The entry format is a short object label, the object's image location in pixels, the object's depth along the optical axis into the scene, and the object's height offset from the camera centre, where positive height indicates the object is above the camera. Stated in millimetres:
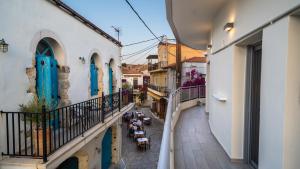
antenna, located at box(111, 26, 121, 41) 9166 +3204
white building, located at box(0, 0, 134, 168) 3107 +504
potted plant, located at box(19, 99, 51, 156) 2954 -848
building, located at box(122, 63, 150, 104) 32146 +895
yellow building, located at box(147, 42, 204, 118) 18790 +1640
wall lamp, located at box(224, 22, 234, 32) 3116 +1152
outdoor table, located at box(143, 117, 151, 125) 16138 -4233
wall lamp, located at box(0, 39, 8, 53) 2976 +701
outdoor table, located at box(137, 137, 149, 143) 10194 -3996
